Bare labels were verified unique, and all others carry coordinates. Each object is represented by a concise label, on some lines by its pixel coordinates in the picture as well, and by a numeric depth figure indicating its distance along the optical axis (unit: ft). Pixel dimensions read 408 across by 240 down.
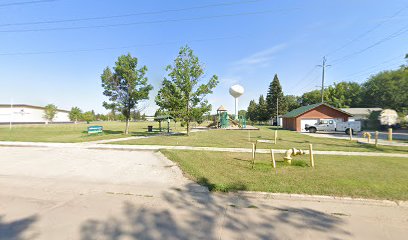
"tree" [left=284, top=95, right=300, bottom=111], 209.37
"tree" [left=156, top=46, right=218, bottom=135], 58.44
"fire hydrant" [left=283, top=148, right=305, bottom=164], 25.26
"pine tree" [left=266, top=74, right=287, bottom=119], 172.04
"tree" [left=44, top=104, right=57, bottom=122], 280.31
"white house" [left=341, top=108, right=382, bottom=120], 146.10
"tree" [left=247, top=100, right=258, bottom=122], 215.84
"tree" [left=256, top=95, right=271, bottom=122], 184.96
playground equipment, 113.09
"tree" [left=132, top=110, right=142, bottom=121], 79.25
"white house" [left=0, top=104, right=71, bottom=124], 250.16
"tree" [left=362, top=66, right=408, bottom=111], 136.26
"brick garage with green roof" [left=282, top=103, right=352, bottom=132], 97.09
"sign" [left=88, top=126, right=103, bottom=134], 67.18
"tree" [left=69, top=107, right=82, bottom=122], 309.65
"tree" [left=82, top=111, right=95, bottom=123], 315.72
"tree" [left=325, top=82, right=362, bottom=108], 194.48
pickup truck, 79.25
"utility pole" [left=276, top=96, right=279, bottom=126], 160.13
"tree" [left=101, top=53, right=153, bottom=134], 69.67
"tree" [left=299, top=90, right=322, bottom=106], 212.17
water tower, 130.52
